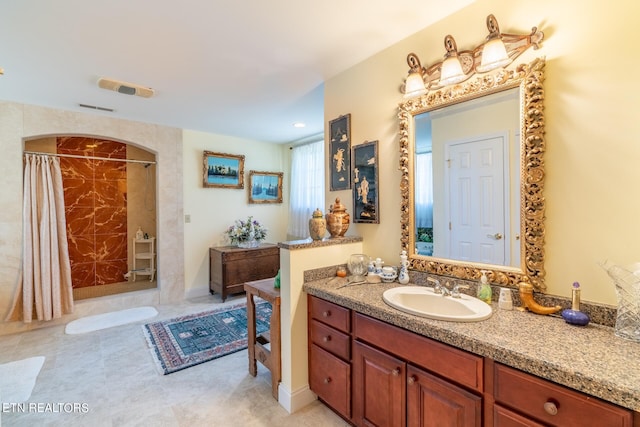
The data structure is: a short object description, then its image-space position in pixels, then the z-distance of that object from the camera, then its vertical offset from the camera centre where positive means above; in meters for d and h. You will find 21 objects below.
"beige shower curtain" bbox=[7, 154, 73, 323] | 3.09 -0.34
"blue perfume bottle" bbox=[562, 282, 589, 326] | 1.19 -0.45
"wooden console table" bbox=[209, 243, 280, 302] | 4.03 -0.80
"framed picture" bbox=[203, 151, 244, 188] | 4.35 +0.66
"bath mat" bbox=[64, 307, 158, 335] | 3.18 -1.26
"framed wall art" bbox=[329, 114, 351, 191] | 2.36 +0.49
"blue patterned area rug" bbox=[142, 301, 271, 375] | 2.54 -1.27
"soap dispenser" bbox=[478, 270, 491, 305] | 1.48 -0.42
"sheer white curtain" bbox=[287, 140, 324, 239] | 4.36 +0.42
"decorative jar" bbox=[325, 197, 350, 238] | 2.19 -0.07
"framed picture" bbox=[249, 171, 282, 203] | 4.82 +0.43
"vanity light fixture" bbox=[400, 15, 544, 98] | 1.41 +0.81
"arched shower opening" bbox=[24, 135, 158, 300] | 4.39 +0.05
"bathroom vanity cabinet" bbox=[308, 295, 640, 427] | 0.93 -0.73
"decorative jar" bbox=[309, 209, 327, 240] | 2.07 -0.12
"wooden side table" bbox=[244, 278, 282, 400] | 2.00 -0.95
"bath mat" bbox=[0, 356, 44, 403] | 2.04 -1.28
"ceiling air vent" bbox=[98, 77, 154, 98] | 2.50 +1.15
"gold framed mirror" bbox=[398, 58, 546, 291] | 1.39 +0.15
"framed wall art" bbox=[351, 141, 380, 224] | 2.16 +0.21
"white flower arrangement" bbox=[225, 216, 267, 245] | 4.44 -0.32
